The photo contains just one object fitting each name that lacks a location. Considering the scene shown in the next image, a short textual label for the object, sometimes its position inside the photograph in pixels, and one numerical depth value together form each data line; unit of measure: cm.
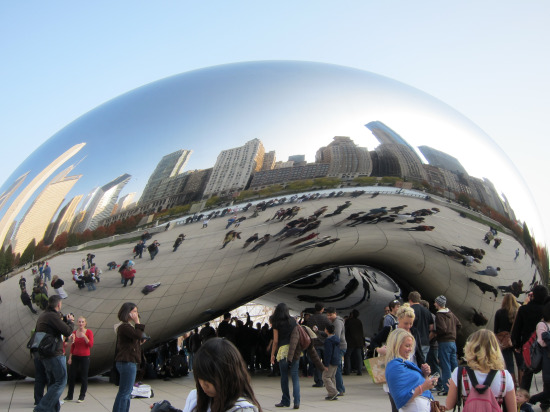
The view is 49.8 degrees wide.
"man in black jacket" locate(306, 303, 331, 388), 740
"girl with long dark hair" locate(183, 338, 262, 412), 207
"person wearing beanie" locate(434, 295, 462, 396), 686
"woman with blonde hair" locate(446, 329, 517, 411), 319
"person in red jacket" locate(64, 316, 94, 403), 628
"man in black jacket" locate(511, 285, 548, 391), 578
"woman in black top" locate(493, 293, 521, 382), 620
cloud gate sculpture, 628
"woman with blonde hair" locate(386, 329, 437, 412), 321
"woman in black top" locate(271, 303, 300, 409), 608
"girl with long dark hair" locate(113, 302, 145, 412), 479
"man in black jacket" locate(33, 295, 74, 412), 525
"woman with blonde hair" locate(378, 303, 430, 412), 430
